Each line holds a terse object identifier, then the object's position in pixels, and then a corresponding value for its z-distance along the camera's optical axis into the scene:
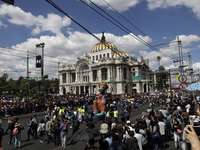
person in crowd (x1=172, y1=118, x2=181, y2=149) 7.02
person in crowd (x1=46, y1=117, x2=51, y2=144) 8.91
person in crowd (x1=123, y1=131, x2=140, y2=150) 5.32
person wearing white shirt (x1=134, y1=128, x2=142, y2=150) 5.54
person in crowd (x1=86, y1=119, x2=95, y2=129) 7.58
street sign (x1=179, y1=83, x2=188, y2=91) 11.43
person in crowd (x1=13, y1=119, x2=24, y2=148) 7.91
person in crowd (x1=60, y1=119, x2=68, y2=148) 8.05
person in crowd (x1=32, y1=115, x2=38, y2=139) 9.57
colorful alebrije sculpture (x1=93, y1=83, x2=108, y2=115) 13.05
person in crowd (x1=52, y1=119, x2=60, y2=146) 8.14
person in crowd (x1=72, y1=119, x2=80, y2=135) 8.72
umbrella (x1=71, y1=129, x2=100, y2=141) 5.13
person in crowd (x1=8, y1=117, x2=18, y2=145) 8.43
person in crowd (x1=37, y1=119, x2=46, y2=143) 8.79
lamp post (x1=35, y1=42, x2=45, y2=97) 26.44
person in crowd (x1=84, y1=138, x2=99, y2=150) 4.72
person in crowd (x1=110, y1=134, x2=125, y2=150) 4.78
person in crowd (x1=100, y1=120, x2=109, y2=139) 7.54
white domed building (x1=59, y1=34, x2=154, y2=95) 58.53
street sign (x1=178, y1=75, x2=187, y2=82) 11.77
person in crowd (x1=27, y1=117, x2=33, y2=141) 9.35
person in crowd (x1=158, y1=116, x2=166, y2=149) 6.79
